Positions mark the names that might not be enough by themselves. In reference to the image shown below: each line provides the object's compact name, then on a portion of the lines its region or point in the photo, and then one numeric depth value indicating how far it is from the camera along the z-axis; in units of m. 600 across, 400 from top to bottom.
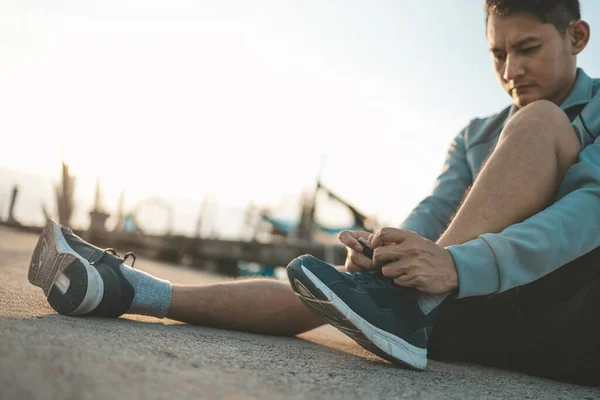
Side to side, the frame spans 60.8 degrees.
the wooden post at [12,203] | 14.81
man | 1.21
